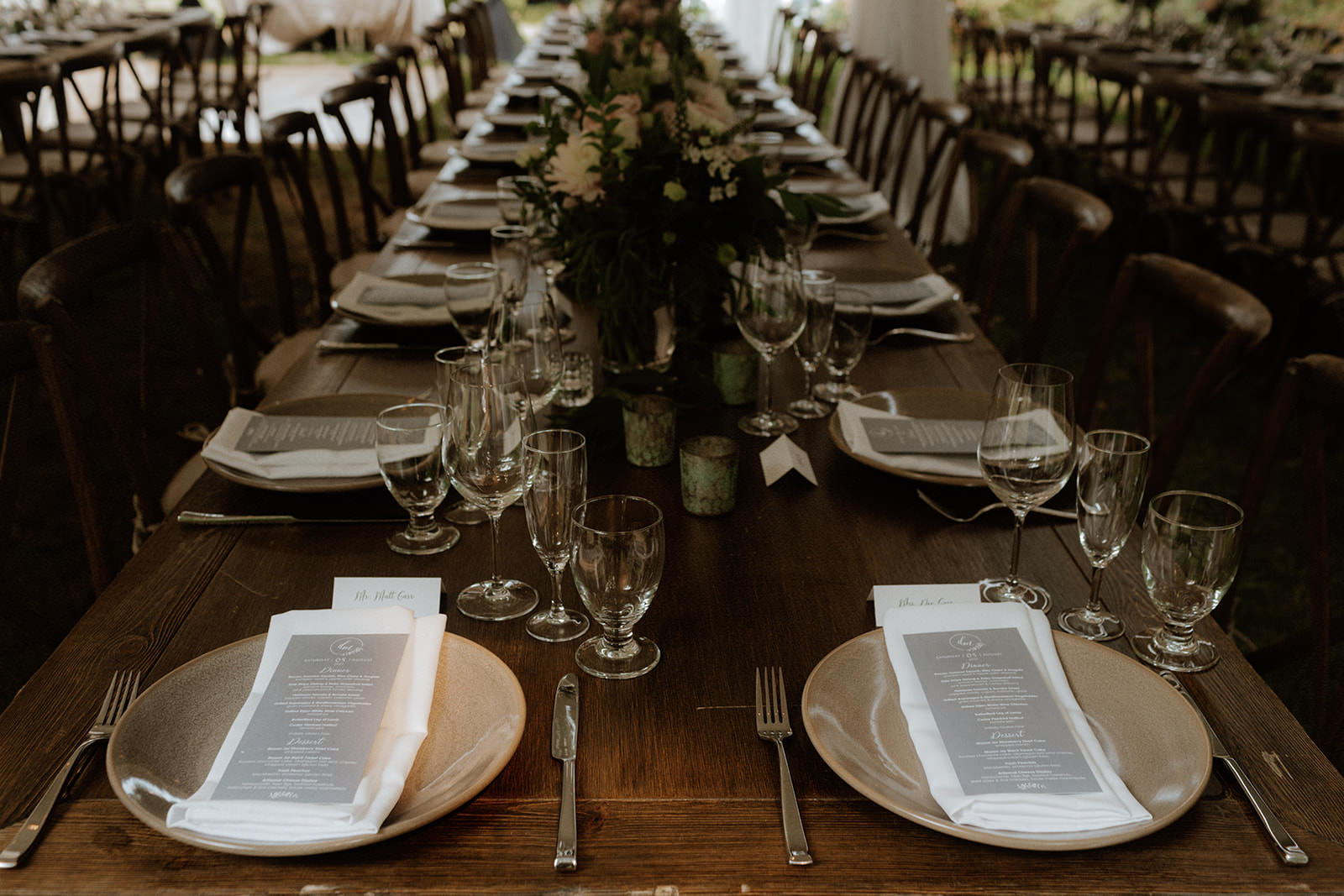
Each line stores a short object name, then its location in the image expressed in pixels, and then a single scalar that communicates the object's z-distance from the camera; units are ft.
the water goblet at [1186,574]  3.29
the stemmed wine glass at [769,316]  4.82
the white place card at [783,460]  4.45
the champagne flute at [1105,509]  3.52
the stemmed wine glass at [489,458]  3.62
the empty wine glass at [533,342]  4.66
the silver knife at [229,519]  4.11
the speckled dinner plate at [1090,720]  2.64
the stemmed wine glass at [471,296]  5.33
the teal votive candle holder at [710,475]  4.10
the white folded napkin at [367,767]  2.56
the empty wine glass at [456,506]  3.96
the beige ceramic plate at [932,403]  4.99
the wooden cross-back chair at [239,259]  7.09
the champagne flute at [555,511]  3.41
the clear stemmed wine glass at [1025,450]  3.69
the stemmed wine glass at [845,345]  5.16
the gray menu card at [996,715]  2.73
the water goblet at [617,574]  3.06
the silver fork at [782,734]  2.60
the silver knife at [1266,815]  2.59
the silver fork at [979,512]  4.19
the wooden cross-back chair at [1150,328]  4.99
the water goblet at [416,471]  3.76
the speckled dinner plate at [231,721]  2.63
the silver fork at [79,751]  2.56
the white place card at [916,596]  3.57
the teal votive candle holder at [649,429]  4.53
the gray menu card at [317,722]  2.67
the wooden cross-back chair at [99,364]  4.80
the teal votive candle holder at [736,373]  5.16
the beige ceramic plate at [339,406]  4.94
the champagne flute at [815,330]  5.00
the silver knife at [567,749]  2.58
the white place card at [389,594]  3.58
